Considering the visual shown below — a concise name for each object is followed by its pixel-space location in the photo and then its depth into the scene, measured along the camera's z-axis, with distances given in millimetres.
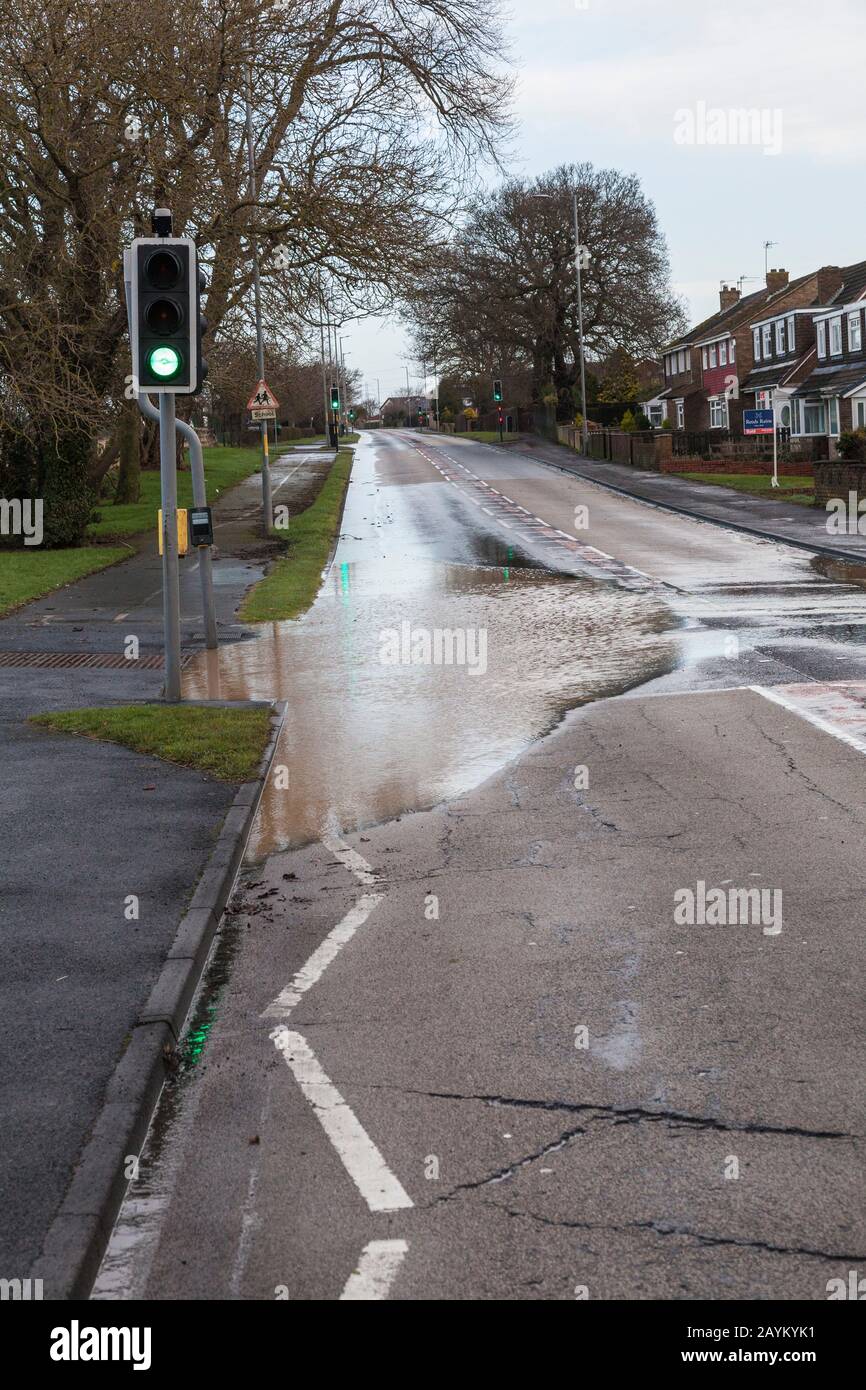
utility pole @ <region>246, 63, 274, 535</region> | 31066
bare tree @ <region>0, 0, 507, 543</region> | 22281
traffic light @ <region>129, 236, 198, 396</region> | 11344
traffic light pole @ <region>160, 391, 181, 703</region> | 12291
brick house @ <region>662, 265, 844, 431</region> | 70062
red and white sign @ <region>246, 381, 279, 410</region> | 29125
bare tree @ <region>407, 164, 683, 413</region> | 73562
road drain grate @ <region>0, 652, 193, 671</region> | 15375
